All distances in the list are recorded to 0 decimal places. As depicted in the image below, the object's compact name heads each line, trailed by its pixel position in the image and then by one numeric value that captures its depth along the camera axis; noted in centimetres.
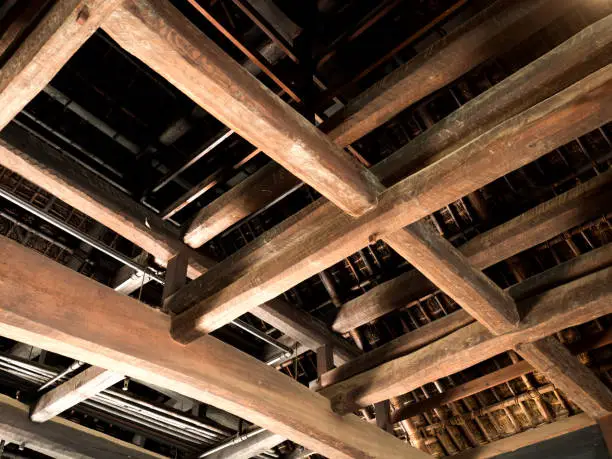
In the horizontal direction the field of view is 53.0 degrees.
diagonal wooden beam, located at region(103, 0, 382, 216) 177
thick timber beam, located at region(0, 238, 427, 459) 239
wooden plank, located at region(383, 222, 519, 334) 247
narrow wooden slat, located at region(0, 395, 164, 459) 368
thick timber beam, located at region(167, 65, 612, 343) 202
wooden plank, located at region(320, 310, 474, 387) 331
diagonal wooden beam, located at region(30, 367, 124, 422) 334
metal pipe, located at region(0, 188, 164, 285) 293
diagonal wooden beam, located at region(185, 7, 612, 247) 217
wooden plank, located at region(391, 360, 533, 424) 366
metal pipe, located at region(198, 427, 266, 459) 411
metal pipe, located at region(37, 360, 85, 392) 353
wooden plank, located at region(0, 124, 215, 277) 267
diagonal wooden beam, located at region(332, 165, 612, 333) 291
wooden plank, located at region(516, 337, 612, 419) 308
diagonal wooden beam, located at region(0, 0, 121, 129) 172
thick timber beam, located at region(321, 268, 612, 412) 279
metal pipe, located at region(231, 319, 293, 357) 366
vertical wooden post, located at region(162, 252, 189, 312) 303
